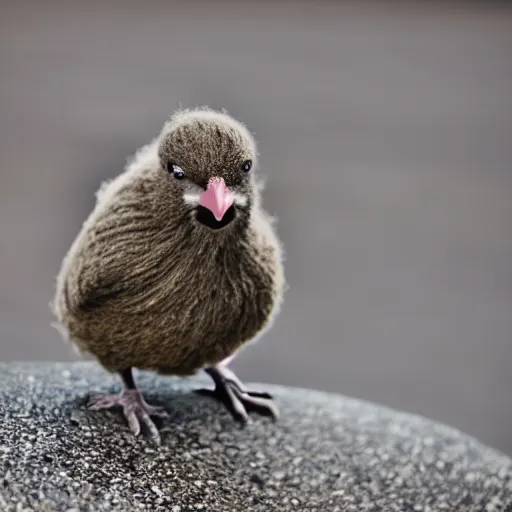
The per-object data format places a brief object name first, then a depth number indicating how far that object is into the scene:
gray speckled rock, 1.11
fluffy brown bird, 1.11
